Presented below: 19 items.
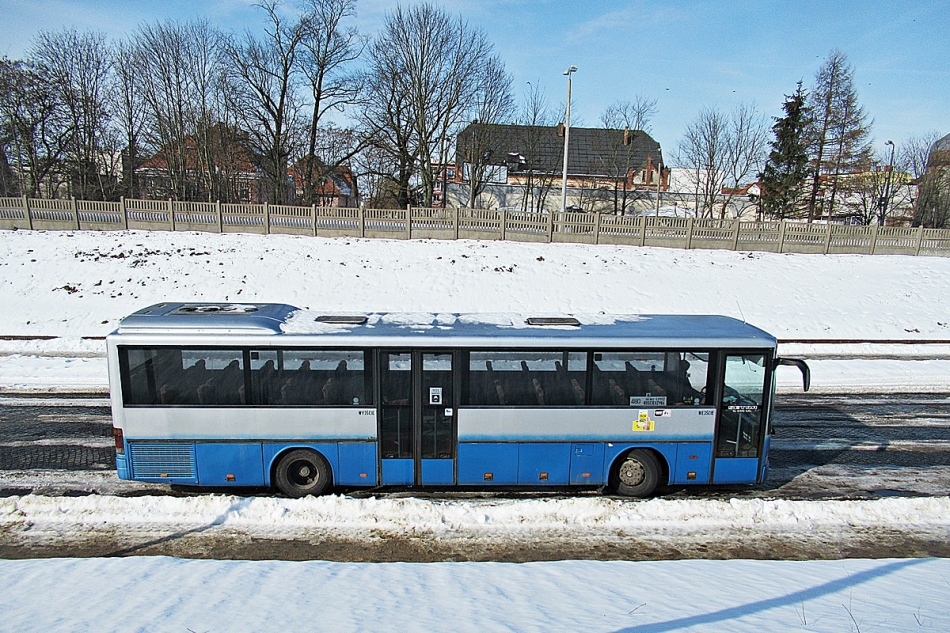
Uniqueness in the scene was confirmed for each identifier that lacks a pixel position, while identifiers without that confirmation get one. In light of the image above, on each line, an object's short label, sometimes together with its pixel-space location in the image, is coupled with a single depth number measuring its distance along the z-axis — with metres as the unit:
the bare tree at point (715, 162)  42.62
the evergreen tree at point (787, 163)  39.19
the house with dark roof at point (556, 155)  42.34
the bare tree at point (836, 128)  37.00
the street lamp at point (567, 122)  27.35
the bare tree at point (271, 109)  37.97
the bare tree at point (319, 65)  39.03
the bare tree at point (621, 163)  45.94
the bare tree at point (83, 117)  37.72
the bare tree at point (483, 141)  39.59
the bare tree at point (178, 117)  38.31
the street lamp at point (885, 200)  43.36
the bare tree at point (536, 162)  46.06
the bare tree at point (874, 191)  39.31
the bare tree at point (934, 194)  43.53
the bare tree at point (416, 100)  37.09
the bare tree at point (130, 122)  39.22
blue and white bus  6.82
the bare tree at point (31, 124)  35.94
